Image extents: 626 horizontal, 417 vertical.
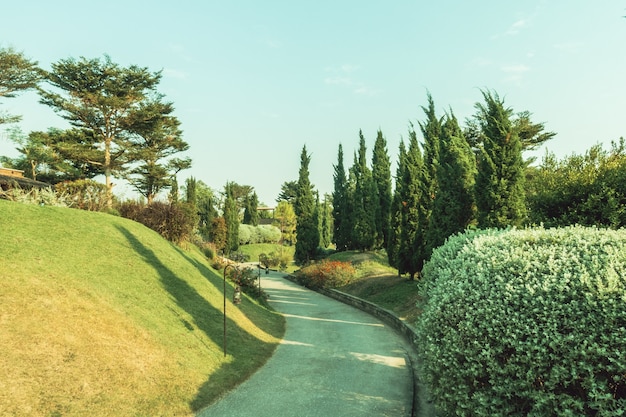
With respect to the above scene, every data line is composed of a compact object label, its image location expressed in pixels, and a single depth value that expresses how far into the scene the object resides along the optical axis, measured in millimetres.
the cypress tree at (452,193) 19797
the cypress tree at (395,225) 28000
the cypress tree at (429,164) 23703
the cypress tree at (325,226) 64075
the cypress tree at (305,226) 44000
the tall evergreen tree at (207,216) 53844
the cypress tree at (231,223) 54375
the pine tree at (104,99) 40500
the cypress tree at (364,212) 39688
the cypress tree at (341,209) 46125
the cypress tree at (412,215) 23669
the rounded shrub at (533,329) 5082
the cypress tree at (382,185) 40469
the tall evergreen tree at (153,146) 44062
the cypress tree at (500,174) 16078
